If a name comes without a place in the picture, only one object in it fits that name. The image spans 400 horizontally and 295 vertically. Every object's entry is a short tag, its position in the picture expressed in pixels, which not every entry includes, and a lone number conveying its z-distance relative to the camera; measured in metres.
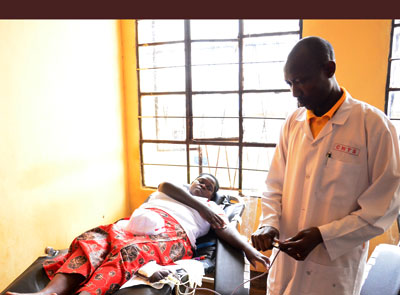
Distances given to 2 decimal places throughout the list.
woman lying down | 1.43
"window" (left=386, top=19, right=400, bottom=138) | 2.35
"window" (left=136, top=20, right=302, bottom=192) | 2.79
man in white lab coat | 0.94
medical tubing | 1.21
